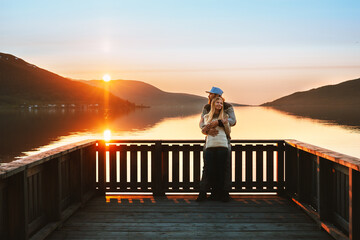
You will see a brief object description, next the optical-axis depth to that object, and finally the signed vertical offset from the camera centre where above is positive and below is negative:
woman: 6.29 -0.47
